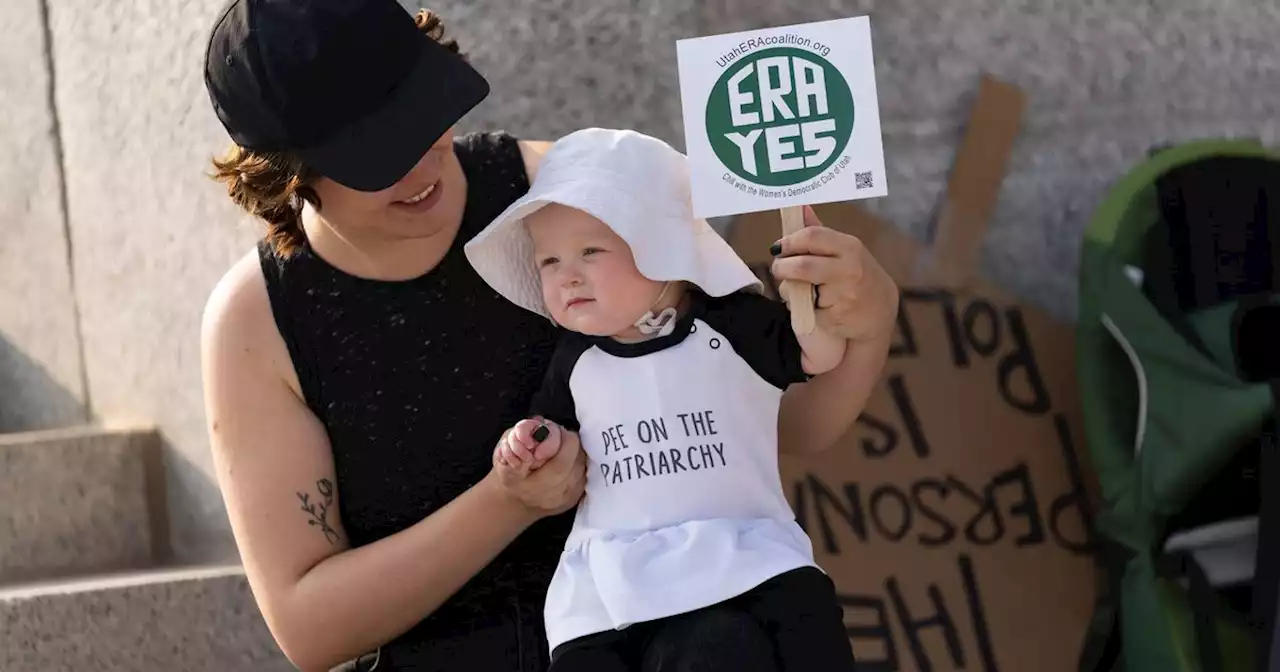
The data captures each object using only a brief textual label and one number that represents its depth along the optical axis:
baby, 2.61
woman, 2.73
